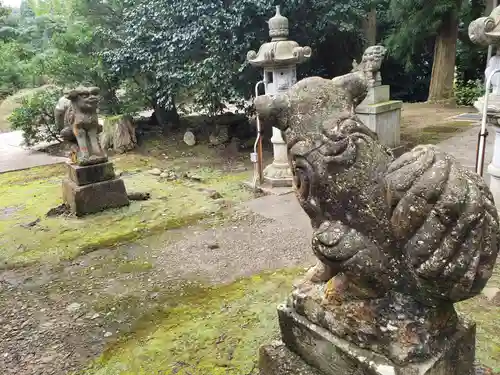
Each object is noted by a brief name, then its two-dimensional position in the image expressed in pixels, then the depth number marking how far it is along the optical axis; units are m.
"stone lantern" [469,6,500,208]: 4.14
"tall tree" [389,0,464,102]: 12.02
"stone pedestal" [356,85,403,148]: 7.74
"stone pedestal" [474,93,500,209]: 4.32
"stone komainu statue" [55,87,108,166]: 6.40
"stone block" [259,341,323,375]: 2.26
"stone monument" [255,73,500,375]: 1.64
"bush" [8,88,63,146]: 11.14
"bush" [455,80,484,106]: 12.74
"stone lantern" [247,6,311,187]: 6.84
